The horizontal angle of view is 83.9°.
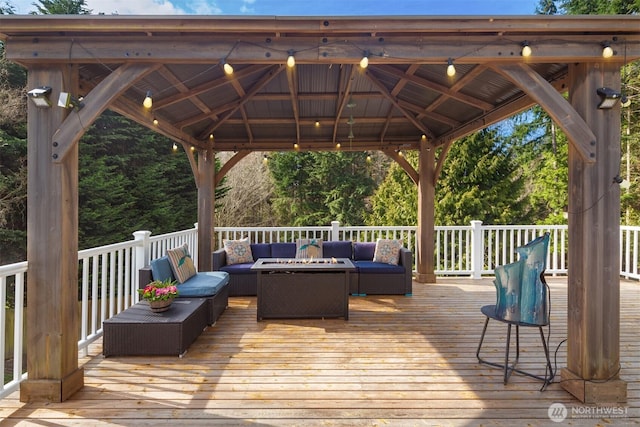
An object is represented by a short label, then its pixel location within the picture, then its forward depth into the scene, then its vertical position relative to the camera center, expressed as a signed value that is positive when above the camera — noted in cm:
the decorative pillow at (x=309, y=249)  644 -66
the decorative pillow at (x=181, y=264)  470 -70
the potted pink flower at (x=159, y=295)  366 -86
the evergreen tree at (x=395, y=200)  1441 +56
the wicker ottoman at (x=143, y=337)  349 -123
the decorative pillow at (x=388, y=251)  629 -68
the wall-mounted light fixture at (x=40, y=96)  268 +88
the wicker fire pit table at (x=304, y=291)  475 -105
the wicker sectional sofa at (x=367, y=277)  596 -108
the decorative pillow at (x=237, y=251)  632 -70
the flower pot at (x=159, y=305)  368 -97
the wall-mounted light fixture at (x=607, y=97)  276 +91
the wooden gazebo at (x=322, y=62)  277 +105
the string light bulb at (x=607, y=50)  274 +126
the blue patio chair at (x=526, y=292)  293 -66
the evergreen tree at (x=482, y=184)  1284 +109
